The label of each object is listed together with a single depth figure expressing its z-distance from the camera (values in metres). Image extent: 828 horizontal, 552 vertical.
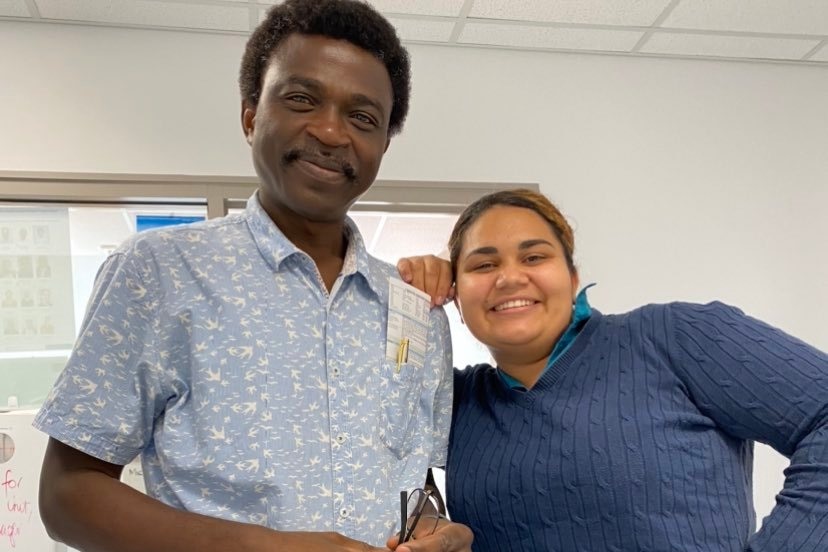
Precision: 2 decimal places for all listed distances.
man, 0.82
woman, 1.06
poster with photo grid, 2.50
